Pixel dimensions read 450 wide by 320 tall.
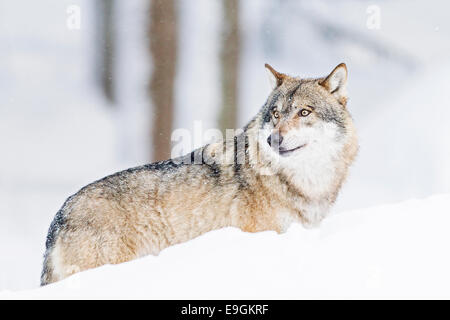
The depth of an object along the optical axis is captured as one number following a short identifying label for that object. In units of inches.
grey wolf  186.2
